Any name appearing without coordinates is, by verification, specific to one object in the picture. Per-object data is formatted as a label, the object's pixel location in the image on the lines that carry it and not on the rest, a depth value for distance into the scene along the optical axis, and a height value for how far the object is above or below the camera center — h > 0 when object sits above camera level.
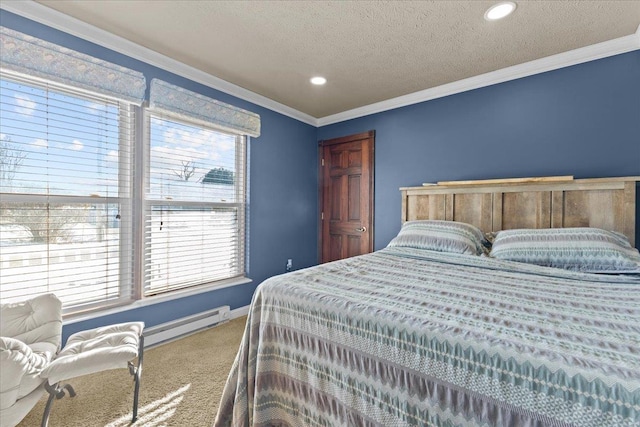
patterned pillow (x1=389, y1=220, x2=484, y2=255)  2.11 -0.20
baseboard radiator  2.25 -1.02
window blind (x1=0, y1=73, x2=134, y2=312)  1.72 +0.13
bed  0.70 -0.42
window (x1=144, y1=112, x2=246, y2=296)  2.37 +0.08
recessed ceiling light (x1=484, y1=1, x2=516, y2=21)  1.70 +1.31
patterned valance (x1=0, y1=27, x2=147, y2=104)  1.64 +0.98
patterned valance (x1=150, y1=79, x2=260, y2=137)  2.29 +0.98
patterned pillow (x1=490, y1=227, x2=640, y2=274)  1.59 -0.23
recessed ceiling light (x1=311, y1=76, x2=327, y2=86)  2.67 +1.33
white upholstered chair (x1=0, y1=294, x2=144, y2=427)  1.13 -0.72
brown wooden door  3.49 +0.23
